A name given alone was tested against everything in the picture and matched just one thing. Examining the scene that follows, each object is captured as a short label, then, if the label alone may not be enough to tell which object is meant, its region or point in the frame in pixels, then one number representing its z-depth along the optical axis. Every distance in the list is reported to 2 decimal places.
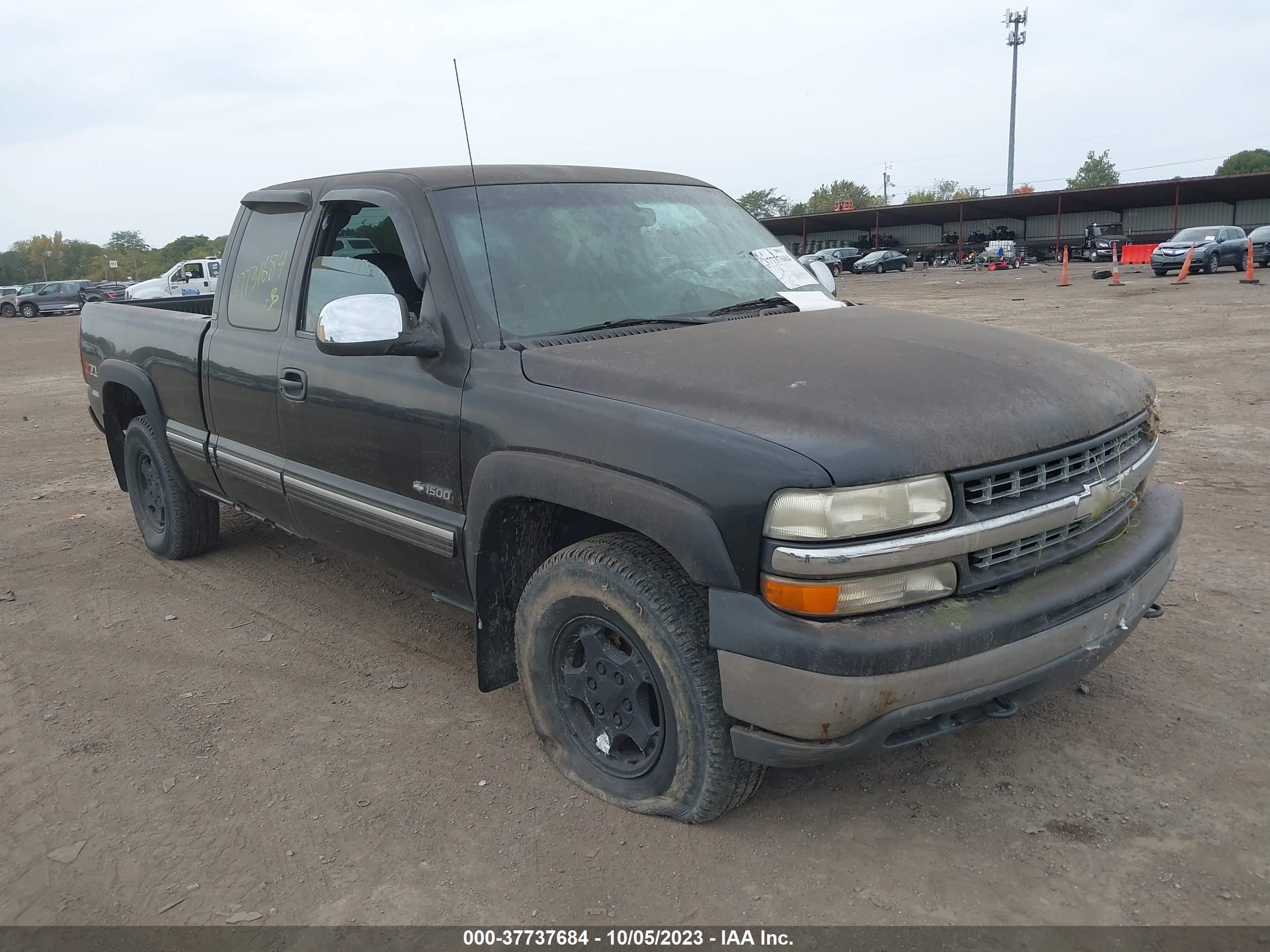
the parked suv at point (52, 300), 39.47
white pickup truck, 27.41
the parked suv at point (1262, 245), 27.06
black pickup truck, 2.37
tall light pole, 70.94
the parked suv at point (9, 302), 40.69
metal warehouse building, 43.03
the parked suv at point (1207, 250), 26.39
